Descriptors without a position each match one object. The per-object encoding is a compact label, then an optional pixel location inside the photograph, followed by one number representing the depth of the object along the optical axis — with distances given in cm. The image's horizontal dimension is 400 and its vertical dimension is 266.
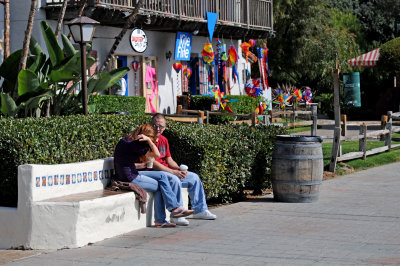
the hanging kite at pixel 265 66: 2914
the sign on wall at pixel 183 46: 2545
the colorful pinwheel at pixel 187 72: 2677
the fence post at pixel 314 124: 1852
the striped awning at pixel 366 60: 3023
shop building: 2089
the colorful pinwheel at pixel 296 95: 2983
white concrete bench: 835
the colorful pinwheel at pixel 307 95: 3186
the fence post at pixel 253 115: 2070
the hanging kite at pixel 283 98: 2900
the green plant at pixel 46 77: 1191
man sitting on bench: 961
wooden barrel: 1110
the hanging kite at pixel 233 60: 2718
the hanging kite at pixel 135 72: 2388
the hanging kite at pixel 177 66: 2552
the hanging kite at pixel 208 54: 2561
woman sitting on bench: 931
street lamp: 1291
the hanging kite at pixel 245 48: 2723
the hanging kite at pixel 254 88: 2778
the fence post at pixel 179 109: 2462
